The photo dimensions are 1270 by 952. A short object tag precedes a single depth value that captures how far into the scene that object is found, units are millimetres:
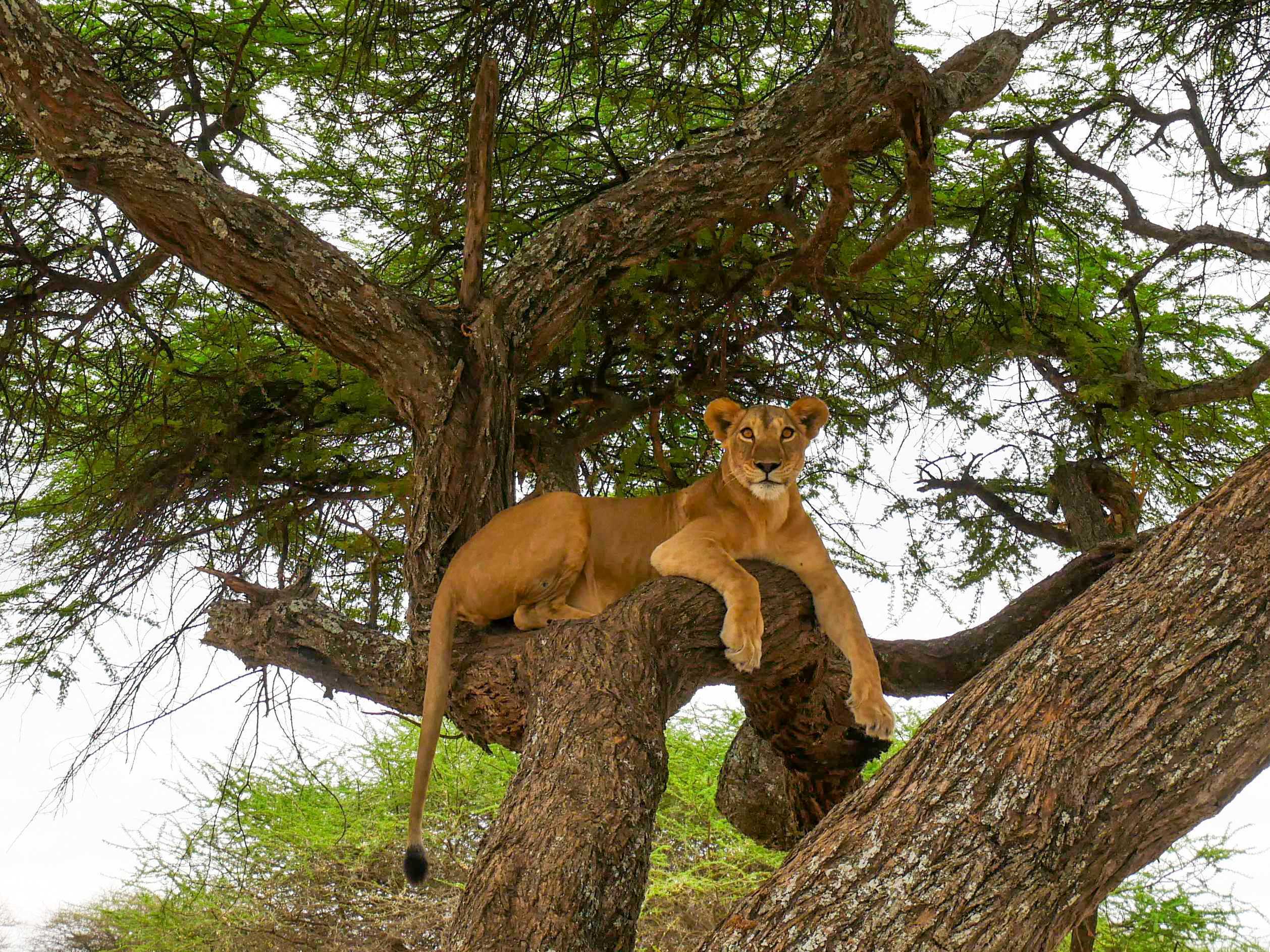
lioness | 8773
